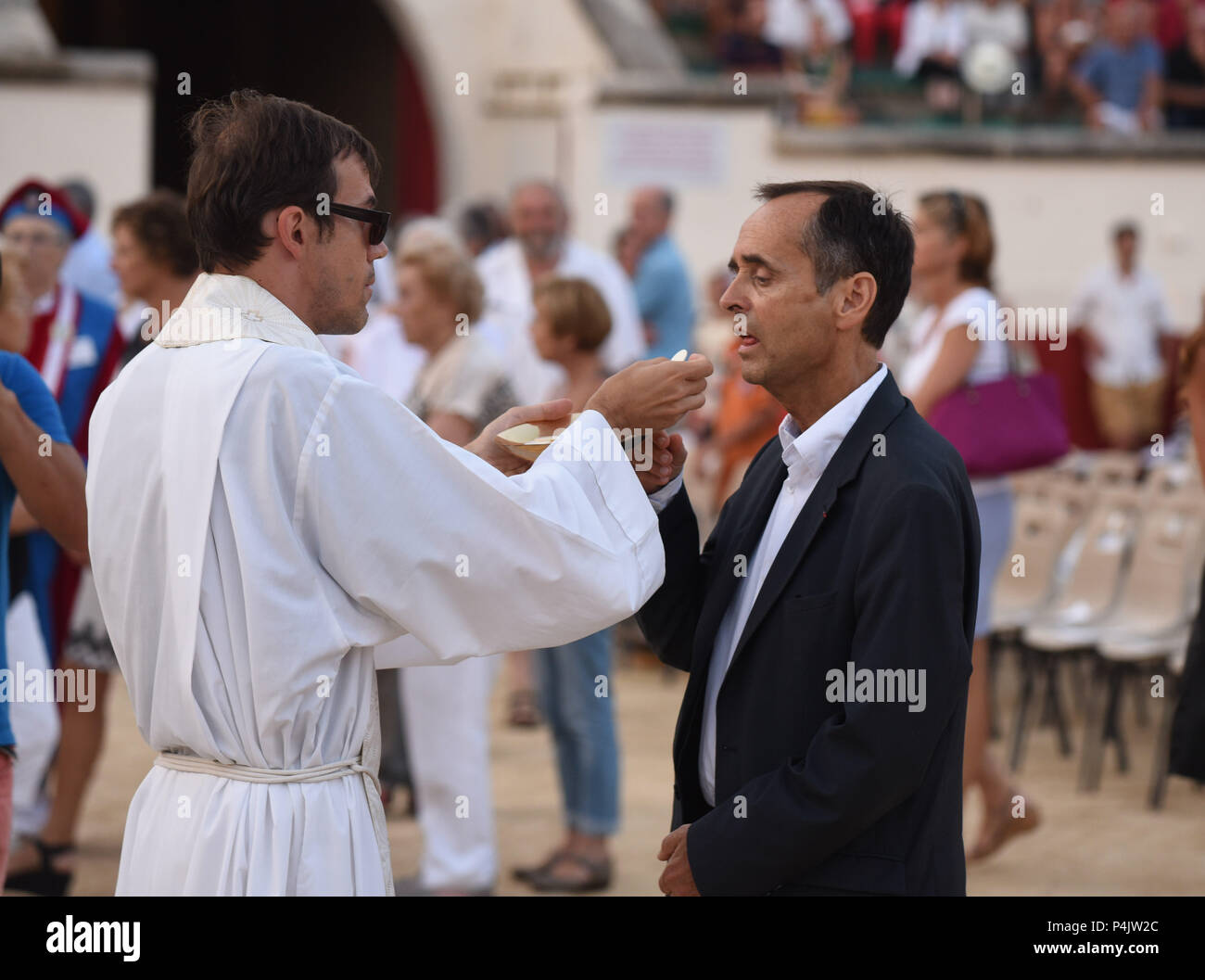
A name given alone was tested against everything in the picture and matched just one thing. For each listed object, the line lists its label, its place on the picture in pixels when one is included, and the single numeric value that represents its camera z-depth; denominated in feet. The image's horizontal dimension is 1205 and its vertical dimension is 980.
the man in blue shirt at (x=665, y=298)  31.30
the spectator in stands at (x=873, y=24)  56.75
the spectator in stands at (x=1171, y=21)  55.52
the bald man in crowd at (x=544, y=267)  26.94
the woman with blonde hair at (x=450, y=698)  17.66
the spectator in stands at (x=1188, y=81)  54.29
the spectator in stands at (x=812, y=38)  53.88
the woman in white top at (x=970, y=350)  18.17
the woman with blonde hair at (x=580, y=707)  18.49
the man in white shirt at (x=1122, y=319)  45.47
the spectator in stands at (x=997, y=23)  54.90
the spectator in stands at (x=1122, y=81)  53.57
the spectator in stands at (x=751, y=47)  54.65
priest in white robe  7.88
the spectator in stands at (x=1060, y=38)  54.85
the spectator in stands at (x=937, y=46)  55.11
